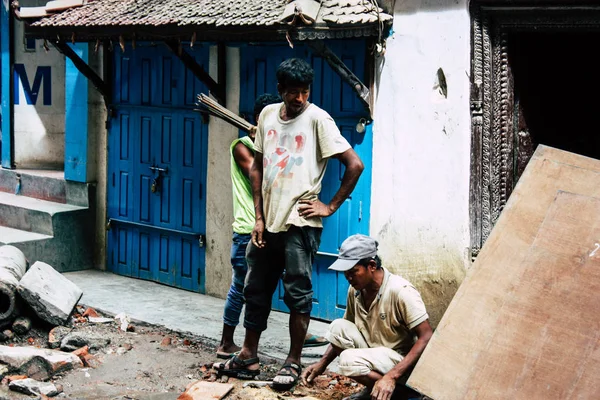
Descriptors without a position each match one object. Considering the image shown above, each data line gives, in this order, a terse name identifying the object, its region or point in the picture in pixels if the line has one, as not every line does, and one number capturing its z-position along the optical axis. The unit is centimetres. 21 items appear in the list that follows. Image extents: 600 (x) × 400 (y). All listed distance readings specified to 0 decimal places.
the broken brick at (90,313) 905
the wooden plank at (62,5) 1058
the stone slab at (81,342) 786
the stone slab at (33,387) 675
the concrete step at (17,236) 1076
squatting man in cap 584
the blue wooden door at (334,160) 854
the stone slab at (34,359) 708
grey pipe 806
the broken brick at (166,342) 816
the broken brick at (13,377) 694
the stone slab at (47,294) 816
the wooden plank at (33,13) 1048
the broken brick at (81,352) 764
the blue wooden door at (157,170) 1012
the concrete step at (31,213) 1108
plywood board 508
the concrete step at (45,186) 1134
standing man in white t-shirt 647
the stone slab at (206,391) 655
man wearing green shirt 723
